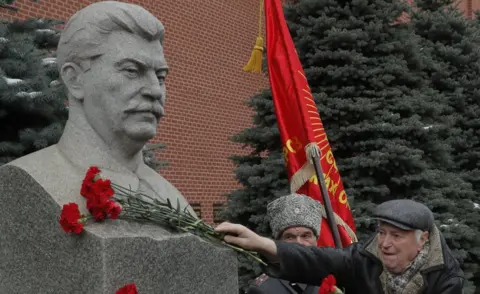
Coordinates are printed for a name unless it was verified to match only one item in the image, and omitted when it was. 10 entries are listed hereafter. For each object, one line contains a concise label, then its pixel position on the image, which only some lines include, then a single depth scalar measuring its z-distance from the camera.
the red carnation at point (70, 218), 2.25
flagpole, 4.49
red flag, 4.96
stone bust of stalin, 2.59
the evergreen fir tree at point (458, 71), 9.09
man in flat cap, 2.59
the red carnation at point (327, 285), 2.38
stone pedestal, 2.34
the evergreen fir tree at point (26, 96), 4.42
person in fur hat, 3.07
